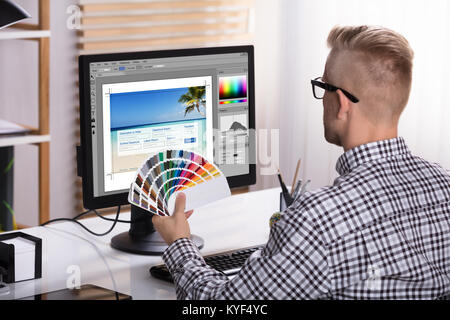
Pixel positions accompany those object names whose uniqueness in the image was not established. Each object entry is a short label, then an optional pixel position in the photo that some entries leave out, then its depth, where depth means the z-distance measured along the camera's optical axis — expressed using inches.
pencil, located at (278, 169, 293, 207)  108.7
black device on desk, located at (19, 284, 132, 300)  91.2
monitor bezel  100.0
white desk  95.6
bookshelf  139.3
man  82.5
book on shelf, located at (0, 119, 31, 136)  140.5
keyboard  97.1
